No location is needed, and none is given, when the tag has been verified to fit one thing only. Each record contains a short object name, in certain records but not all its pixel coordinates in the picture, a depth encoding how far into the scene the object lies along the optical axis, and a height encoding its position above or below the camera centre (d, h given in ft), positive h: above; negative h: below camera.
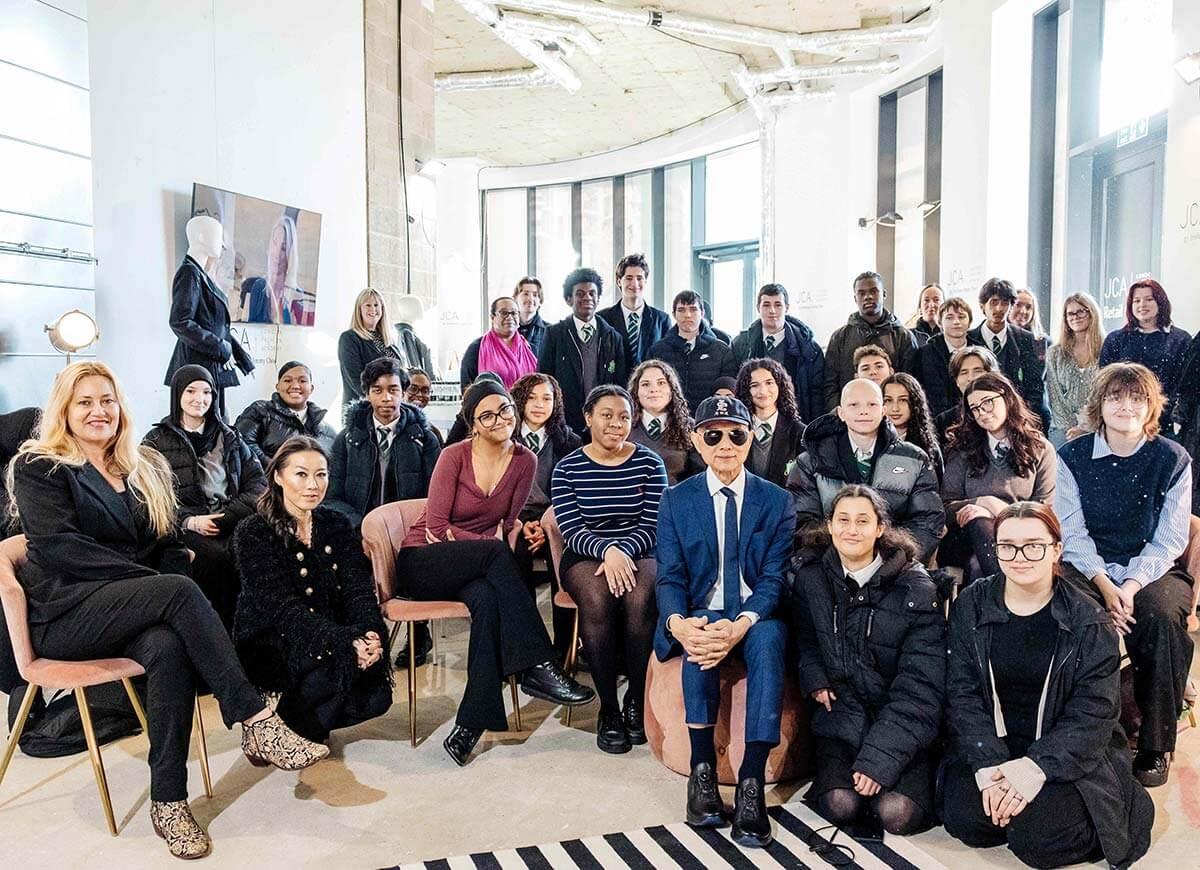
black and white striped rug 8.12 -3.98
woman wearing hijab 12.28 -1.22
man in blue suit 9.70 -1.66
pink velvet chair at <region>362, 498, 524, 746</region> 10.98 -2.18
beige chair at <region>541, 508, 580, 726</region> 11.69 -2.06
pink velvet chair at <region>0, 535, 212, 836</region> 8.73 -2.55
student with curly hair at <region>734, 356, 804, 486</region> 13.42 -0.47
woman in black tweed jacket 9.72 -2.27
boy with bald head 11.41 -1.01
